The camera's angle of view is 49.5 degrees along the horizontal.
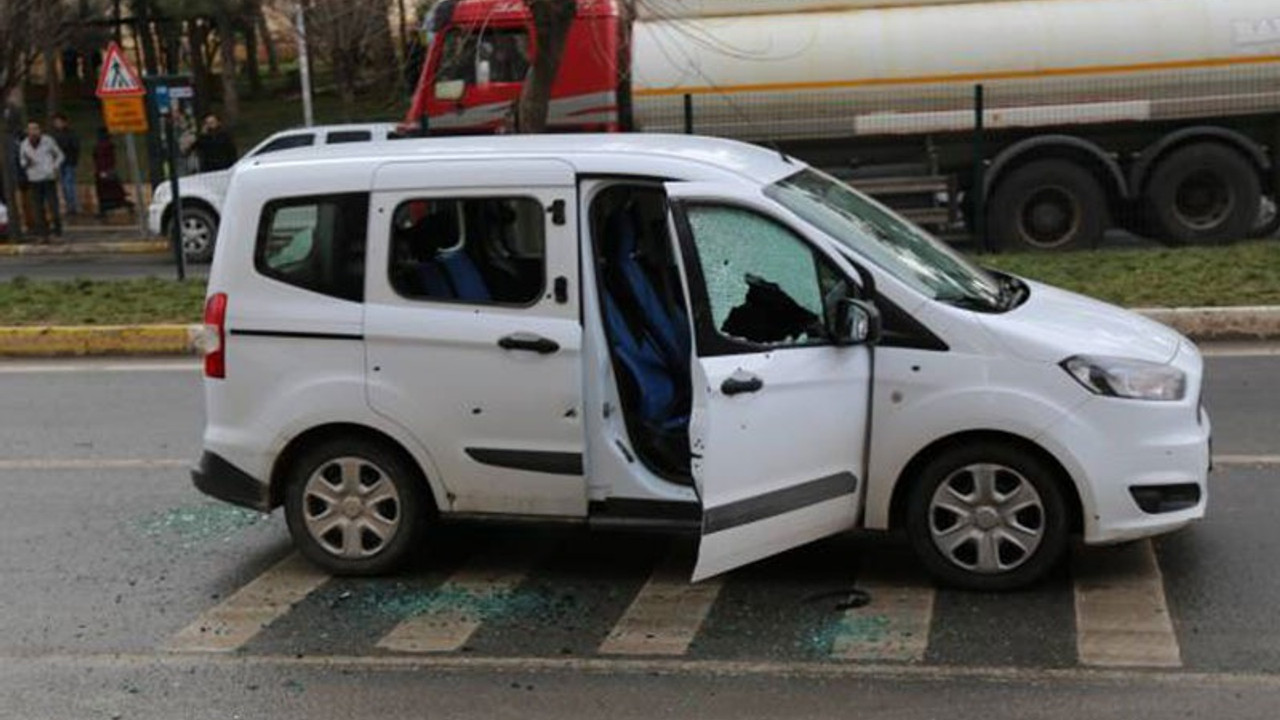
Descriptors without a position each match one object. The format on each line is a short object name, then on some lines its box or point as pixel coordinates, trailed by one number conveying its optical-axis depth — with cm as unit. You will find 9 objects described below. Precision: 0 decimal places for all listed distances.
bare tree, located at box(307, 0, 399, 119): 1816
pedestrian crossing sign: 1848
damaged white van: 496
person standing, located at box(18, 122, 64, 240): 2141
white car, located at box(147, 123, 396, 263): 1795
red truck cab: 1517
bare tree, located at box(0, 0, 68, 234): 2145
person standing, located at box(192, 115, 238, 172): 1958
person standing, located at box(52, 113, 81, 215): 2369
